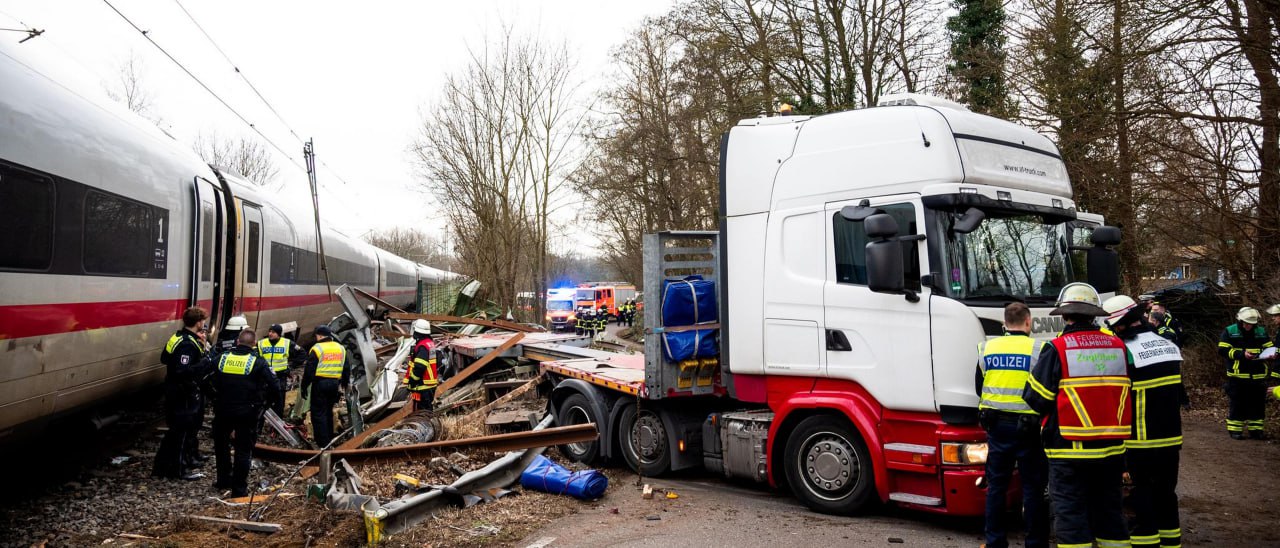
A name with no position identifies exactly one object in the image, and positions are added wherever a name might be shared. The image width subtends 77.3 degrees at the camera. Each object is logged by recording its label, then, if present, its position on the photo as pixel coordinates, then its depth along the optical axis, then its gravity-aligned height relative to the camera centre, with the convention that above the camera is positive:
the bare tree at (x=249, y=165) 41.22 +7.51
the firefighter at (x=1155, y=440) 5.09 -0.91
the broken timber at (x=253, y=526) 6.13 -1.69
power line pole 12.14 +2.31
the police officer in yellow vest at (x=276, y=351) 9.56 -0.52
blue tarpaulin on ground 7.00 -1.58
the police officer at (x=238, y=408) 7.66 -0.96
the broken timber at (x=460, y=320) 16.71 -0.34
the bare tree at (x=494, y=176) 26.58 +4.39
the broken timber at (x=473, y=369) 13.03 -1.05
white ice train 5.75 +0.59
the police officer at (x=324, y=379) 9.72 -0.88
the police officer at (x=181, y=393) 7.90 -0.85
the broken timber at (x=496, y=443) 7.87 -1.37
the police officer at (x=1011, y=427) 4.93 -0.80
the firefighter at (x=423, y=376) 10.69 -0.94
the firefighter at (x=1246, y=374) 9.86 -0.95
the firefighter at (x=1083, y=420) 4.48 -0.68
